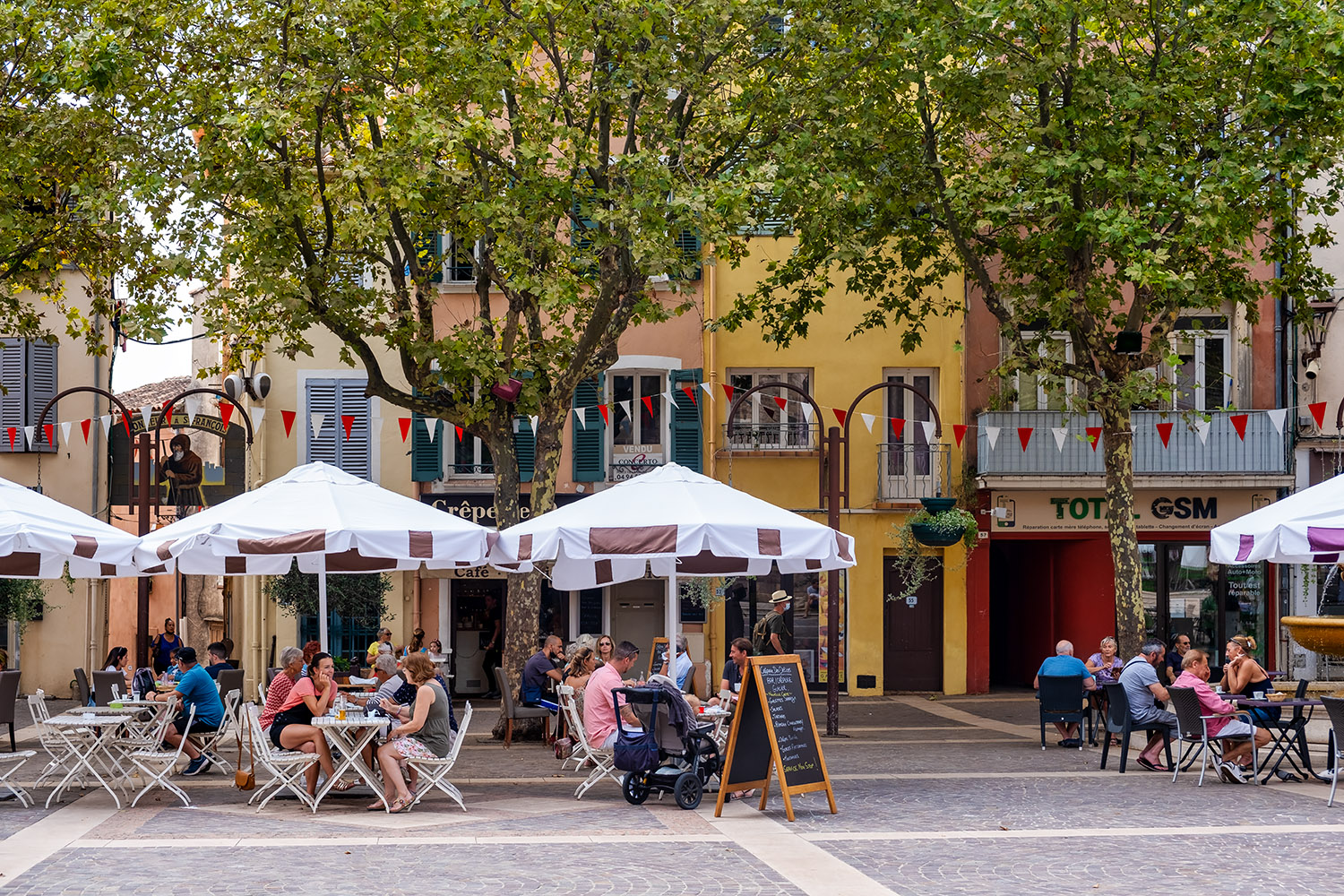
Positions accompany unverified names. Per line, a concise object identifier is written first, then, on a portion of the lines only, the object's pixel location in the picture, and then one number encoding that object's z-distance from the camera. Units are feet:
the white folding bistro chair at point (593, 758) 42.93
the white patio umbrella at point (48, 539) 42.29
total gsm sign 87.30
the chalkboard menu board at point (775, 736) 38.91
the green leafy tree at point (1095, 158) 57.31
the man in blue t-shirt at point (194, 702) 46.03
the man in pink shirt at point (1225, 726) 46.01
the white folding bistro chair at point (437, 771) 40.22
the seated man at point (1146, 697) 49.37
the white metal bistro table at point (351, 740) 39.14
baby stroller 40.83
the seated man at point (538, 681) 57.47
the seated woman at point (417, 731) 40.09
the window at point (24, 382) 88.69
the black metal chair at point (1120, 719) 49.03
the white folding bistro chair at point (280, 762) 39.63
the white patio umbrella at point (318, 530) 43.01
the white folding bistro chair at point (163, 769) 40.11
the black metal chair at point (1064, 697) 56.49
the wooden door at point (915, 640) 87.97
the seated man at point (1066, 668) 56.59
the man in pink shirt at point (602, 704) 43.04
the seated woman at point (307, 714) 41.14
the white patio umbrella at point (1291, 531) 45.39
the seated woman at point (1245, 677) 49.19
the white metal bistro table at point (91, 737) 40.98
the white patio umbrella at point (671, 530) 41.39
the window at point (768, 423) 86.43
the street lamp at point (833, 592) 62.39
